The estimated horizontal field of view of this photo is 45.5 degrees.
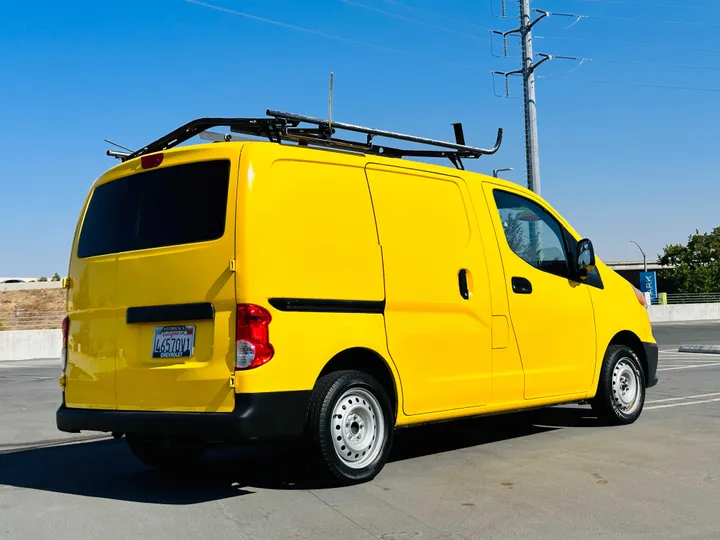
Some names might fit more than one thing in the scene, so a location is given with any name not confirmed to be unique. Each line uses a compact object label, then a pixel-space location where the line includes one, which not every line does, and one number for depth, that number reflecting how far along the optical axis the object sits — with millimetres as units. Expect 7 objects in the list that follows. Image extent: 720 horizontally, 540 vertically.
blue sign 50875
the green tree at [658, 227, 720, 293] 75750
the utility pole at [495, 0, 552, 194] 26047
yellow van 5320
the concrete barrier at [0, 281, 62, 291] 73188
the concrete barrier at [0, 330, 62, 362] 31156
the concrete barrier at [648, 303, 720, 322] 47375
